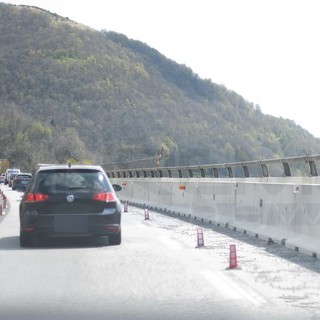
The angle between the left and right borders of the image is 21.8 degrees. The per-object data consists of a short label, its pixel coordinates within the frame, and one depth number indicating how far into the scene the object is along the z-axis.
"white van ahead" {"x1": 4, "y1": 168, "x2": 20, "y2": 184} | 82.41
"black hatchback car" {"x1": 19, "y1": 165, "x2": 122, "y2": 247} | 14.62
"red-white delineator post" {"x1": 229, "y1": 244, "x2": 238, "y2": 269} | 11.51
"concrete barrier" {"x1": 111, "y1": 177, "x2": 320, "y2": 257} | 13.45
